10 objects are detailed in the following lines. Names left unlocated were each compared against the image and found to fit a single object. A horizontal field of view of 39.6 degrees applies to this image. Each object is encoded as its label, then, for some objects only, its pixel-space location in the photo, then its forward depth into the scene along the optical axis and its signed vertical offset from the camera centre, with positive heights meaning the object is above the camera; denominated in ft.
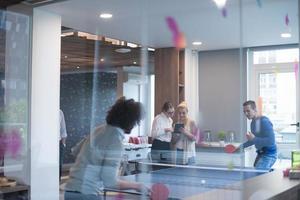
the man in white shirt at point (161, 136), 15.98 -1.13
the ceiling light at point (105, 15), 13.73 +3.08
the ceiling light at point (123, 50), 18.57 +2.58
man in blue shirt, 12.34 -1.06
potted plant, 19.50 -1.31
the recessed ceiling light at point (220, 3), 12.71 +3.23
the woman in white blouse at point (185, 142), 15.12 -1.31
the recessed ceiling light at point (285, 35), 15.48 +2.77
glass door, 14.71 +0.71
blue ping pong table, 8.77 -1.83
